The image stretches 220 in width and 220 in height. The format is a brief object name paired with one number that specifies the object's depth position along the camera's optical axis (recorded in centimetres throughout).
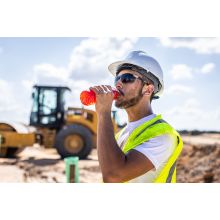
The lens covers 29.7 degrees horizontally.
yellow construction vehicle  1276
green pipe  697
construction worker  189
